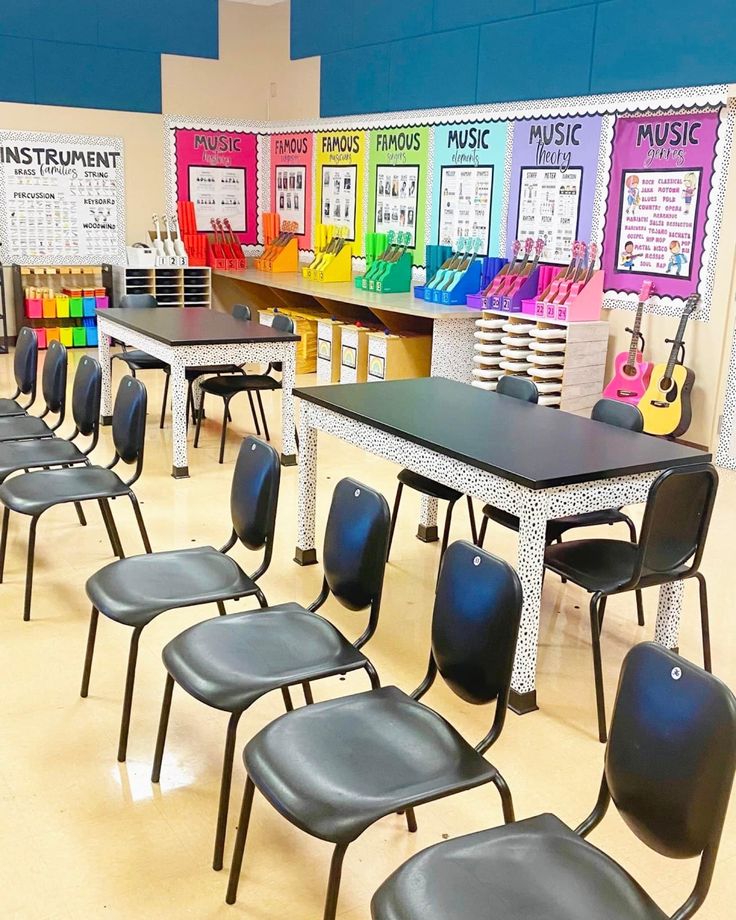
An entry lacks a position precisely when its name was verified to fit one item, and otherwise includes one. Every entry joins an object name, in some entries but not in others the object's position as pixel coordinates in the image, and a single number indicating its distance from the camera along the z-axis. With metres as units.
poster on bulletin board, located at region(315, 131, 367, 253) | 9.21
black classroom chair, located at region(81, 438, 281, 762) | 2.69
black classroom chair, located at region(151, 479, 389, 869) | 2.27
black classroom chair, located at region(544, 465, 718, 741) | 2.87
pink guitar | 6.33
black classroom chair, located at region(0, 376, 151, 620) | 3.54
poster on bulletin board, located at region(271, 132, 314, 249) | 10.01
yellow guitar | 6.04
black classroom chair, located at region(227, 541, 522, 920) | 1.84
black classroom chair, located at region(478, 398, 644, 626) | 3.54
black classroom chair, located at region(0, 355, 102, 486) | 4.12
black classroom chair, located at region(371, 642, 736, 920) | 1.58
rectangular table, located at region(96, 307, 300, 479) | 5.34
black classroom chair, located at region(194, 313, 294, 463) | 5.69
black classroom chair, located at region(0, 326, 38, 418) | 5.13
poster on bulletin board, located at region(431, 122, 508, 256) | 7.57
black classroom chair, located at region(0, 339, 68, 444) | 4.63
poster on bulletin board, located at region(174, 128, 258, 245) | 10.06
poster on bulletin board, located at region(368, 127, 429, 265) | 8.39
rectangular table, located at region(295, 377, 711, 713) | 2.90
